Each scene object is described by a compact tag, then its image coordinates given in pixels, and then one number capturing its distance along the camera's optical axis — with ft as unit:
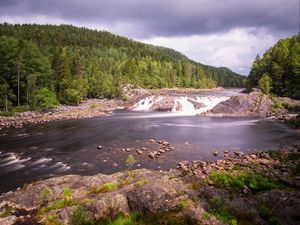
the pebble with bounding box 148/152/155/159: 89.86
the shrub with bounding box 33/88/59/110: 193.56
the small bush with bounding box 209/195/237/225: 39.71
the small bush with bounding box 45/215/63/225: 42.83
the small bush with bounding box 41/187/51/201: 54.85
